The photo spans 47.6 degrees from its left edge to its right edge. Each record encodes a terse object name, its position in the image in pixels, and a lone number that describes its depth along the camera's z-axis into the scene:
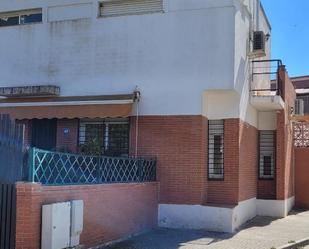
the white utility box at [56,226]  6.20
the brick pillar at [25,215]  6.01
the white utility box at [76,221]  6.73
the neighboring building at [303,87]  21.88
